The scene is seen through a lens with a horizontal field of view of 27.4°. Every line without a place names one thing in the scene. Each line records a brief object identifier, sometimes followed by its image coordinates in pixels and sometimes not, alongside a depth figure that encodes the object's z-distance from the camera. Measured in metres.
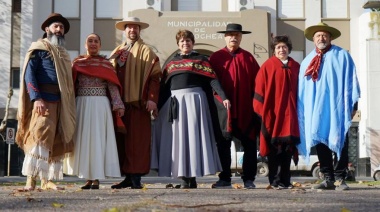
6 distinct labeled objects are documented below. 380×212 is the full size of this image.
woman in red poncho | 10.50
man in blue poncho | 10.27
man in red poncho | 10.80
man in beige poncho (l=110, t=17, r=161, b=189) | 10.67
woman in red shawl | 10.46
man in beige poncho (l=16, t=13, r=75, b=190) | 10.00
